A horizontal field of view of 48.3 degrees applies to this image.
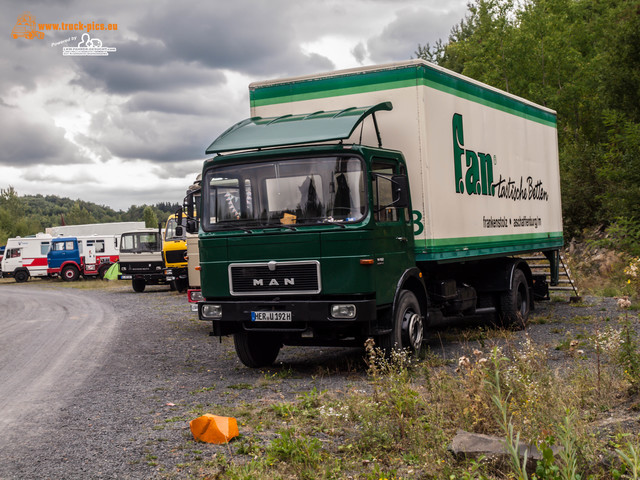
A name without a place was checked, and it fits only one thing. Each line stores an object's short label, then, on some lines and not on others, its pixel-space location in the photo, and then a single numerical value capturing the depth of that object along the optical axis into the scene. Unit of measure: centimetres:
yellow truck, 2397
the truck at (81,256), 4100
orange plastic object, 587
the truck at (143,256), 2788
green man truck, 823
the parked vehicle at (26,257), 4397
